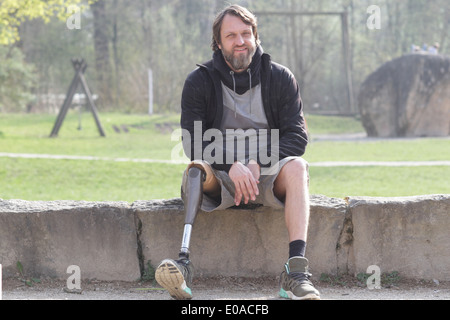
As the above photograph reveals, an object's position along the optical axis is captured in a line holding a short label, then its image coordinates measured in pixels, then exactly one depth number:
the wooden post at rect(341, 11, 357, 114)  18.92
